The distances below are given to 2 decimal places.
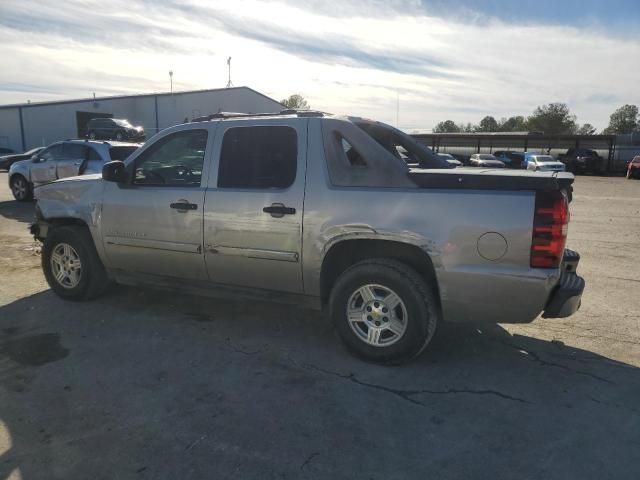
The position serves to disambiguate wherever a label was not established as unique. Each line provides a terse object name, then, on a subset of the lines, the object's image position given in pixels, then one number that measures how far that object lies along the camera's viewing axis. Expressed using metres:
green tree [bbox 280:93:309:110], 79.11
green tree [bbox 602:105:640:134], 81.81
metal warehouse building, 40.75
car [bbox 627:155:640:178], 30.67
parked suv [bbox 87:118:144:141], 29.55
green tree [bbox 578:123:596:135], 77.74
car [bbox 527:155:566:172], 29.49
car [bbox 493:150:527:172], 38.06
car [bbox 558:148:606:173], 36.78
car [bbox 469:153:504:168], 32.95
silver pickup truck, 3.46
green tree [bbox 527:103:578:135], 72.50
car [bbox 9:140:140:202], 10.95
